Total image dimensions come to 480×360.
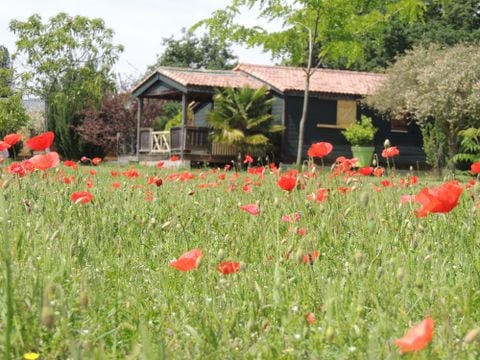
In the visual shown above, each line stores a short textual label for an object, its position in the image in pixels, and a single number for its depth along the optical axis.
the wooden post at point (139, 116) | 30.94
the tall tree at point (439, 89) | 25.17
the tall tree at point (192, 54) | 59.00
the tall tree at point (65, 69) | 35.22
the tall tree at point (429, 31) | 41.09
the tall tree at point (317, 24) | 23.75
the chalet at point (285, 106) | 27.09
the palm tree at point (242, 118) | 25.58
